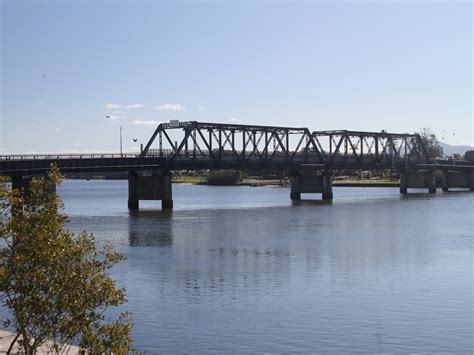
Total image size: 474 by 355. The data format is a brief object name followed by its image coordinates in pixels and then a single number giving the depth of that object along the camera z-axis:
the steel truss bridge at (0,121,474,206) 115.06
